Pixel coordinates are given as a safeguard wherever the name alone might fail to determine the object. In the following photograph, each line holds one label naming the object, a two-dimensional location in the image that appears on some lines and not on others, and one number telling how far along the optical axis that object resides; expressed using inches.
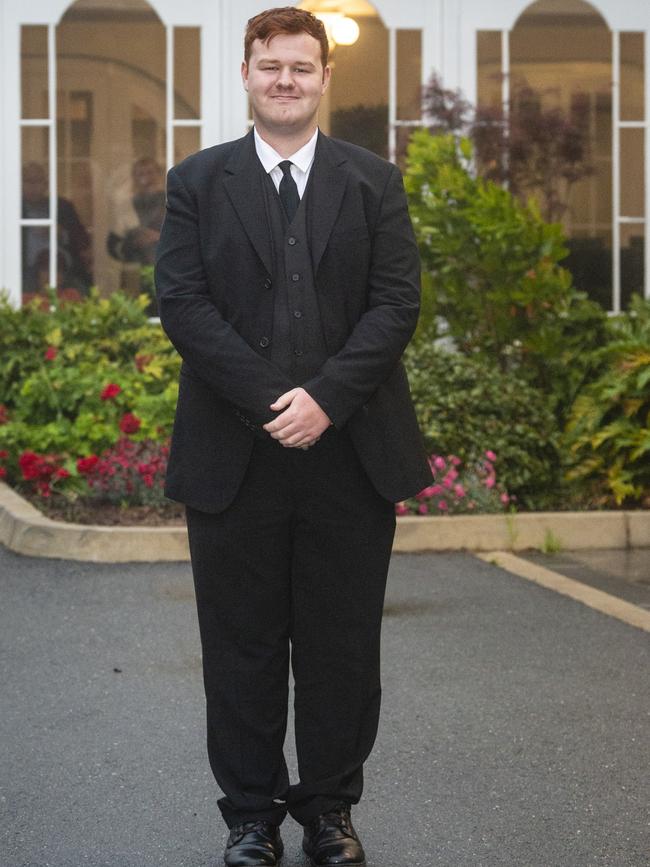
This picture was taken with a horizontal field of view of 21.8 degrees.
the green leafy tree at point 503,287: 395.9
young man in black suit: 145.5
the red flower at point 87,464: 354.9
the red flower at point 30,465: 360.2
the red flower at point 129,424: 365.1
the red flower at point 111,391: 383.9
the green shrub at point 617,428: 359.6
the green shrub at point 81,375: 386.0
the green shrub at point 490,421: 361.1
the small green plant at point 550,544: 336.8
